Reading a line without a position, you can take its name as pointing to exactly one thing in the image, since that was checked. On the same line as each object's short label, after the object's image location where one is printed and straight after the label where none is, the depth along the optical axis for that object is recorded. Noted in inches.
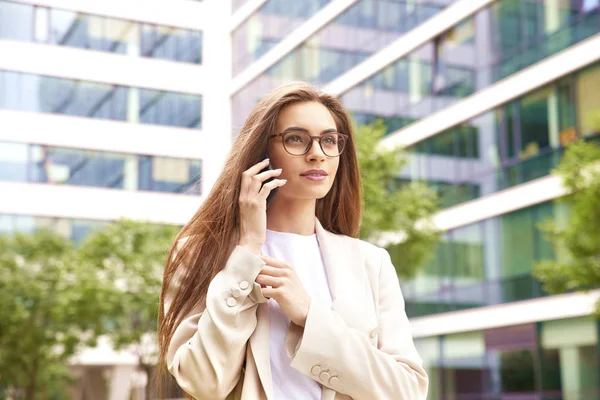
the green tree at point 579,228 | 505.0
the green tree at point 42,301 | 924.0
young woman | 82.4
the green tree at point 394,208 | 773.3
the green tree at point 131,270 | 967.6
